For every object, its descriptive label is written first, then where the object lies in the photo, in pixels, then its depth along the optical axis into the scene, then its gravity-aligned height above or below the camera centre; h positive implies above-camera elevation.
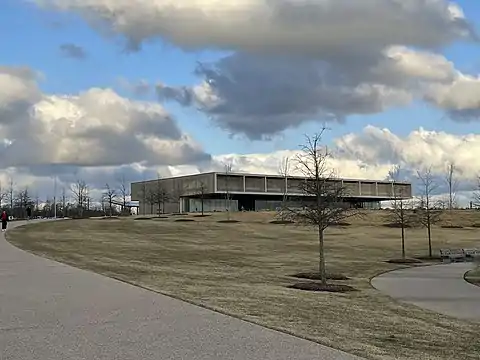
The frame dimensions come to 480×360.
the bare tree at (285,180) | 98.77 +5.10
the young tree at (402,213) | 37.66 -0.09
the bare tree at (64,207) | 112.54 +1.57
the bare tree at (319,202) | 22.14 +0.35
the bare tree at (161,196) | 88.18 +2.65
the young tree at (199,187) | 104.13 +4.31
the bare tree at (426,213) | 40.06 -0.12
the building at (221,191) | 106.19 +3.82
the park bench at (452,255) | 36.83 -2.49
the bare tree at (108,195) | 90.62 +3.04
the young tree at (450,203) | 83.65 +0.96
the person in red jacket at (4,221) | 43.84 -0.23
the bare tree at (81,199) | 102.43 +2.85
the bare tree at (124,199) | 104.38 +2.72
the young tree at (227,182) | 105.50 +5.05
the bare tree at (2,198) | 104.05 +3.15
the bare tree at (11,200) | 107.94 +2.86
